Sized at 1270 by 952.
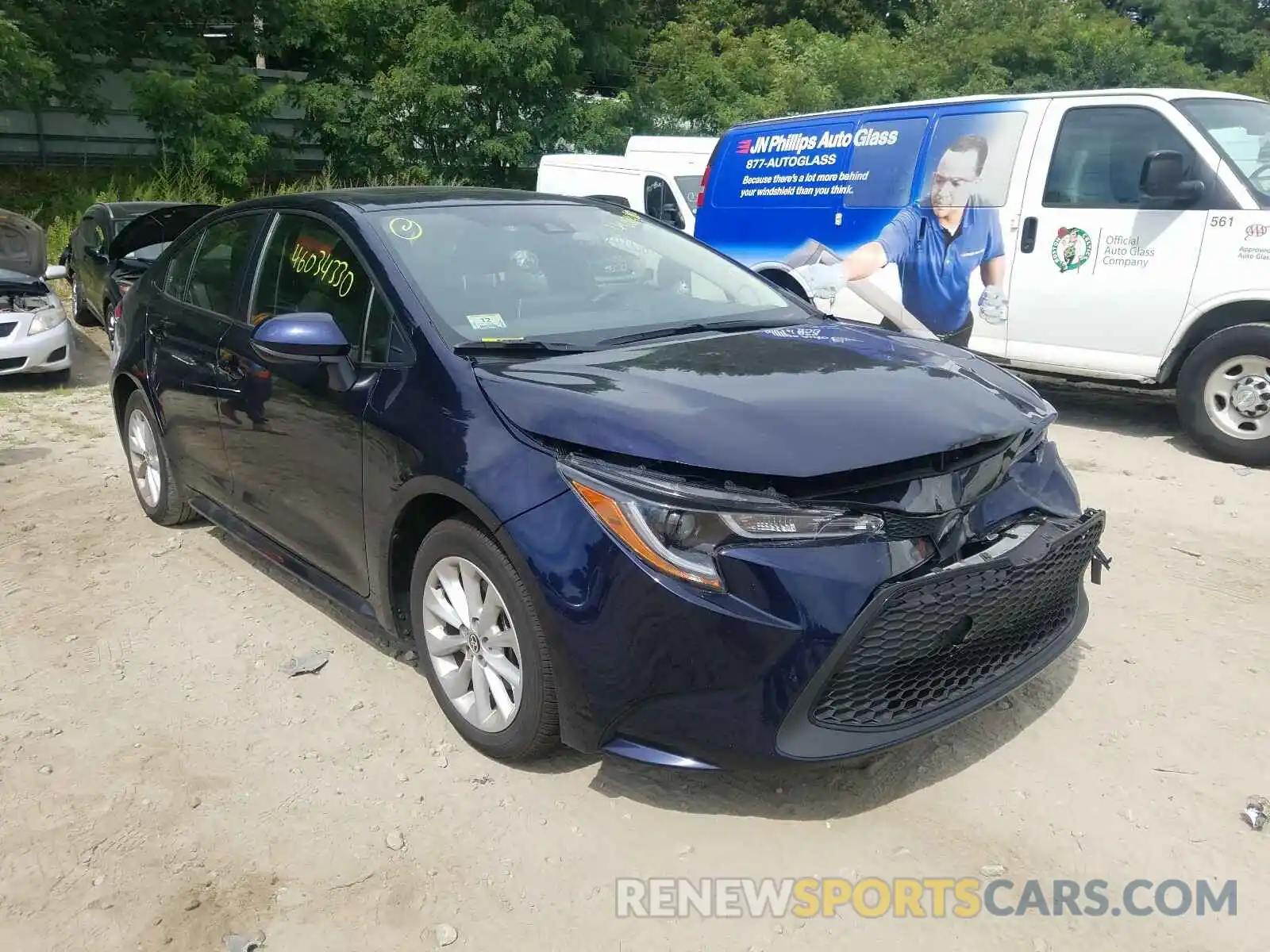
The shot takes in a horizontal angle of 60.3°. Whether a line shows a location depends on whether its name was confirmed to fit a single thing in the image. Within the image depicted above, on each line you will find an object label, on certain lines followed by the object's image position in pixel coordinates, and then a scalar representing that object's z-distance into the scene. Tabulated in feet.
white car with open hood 29.71
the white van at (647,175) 41.91
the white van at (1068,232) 20.30
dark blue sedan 8.58
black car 32.96
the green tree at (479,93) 66.44
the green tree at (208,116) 61.46
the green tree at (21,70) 52.24
